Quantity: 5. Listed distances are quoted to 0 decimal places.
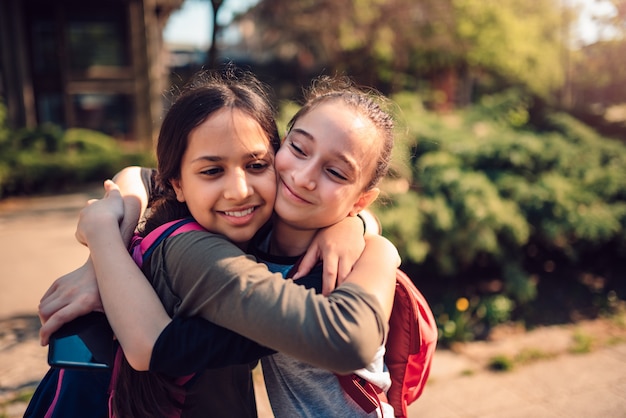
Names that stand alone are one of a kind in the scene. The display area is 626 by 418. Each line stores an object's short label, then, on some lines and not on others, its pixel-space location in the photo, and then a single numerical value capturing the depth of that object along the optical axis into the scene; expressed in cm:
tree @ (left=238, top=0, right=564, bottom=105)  1497
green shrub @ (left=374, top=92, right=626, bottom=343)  423
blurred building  1516
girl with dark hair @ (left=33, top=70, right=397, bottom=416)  113
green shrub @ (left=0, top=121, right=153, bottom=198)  1039
